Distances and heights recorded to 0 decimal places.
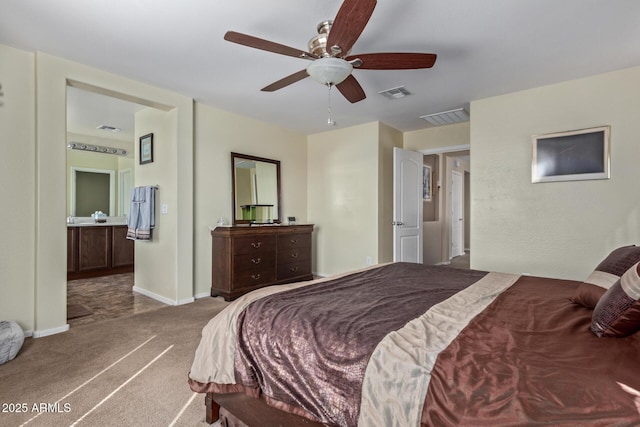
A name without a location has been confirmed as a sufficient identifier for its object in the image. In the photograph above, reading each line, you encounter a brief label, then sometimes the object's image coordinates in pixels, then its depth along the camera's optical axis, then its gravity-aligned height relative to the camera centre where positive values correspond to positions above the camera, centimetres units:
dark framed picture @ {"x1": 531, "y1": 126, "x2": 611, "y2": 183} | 308 +56
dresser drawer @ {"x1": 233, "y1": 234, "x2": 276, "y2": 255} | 383 -38
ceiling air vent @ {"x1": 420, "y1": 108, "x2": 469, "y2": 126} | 419 +129
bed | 81 -43
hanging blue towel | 389 -1
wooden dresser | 379 -55
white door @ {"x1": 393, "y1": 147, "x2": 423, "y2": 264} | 458 +11
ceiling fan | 172 +99
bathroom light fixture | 542 +113
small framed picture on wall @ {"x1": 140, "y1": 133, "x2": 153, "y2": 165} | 404 +82
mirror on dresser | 439 +34
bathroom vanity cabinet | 514 -62
